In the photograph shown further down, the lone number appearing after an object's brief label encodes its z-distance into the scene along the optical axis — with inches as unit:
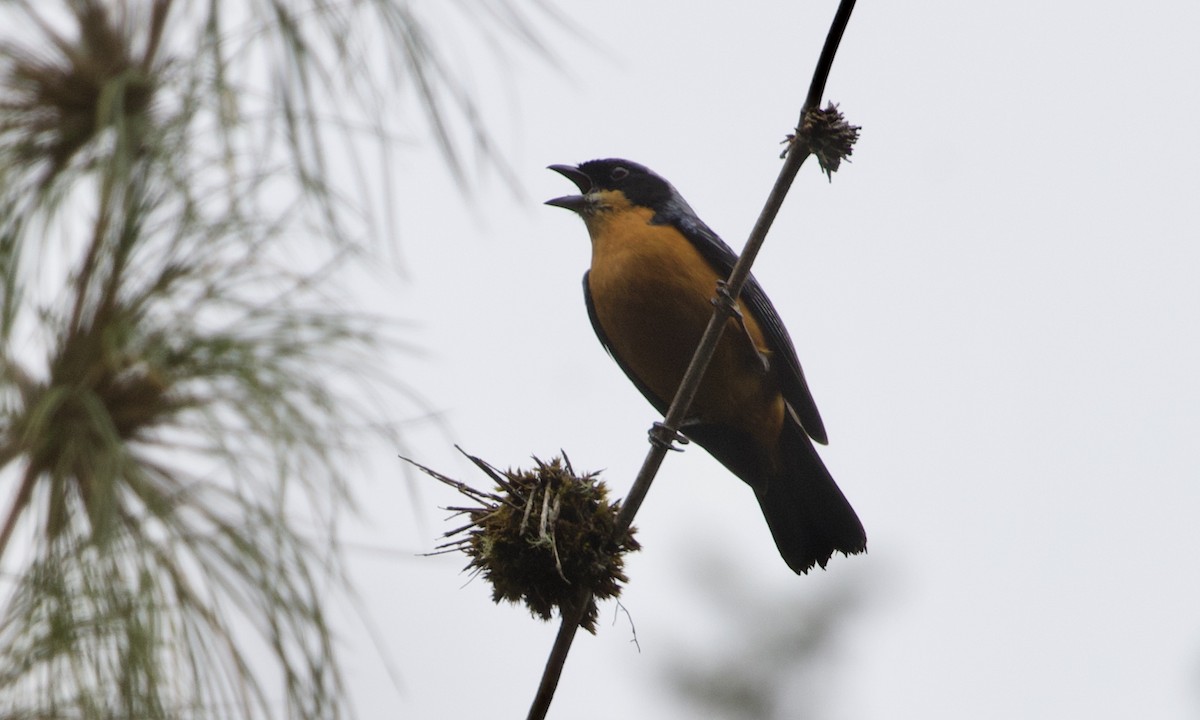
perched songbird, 278.7
